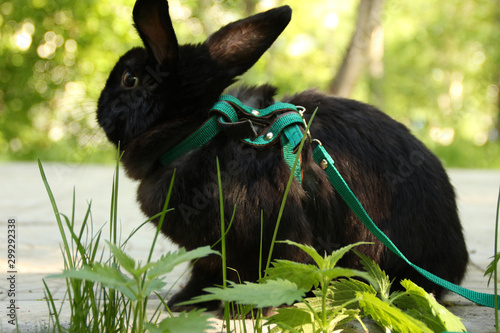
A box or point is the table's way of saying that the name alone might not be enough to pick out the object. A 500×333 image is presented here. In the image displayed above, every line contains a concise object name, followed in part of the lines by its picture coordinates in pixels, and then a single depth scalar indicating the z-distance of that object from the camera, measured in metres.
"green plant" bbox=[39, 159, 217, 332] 0.80
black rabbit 0.98
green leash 0.93
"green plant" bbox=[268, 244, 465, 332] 0.85
